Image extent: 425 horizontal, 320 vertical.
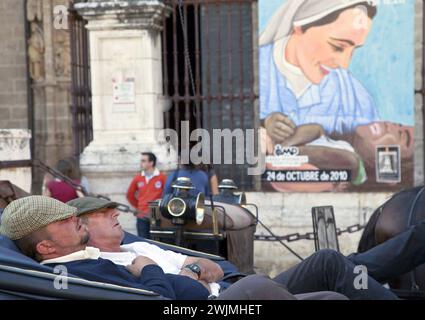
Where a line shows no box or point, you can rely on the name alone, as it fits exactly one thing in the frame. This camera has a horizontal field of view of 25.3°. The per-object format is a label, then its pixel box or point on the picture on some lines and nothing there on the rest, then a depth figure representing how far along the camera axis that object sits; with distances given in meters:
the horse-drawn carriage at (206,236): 4.30
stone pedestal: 10.80
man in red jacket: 9.95
